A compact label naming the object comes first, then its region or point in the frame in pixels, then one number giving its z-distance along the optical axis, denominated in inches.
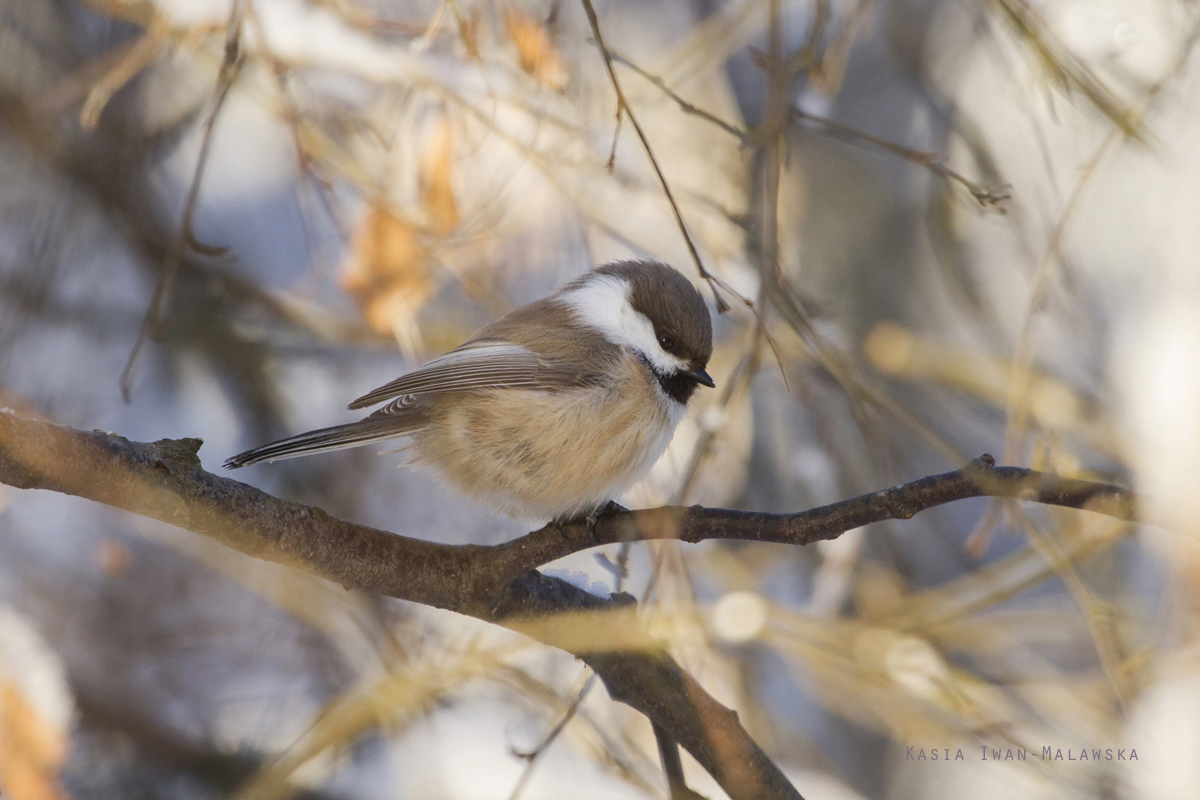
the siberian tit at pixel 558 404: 219.8
